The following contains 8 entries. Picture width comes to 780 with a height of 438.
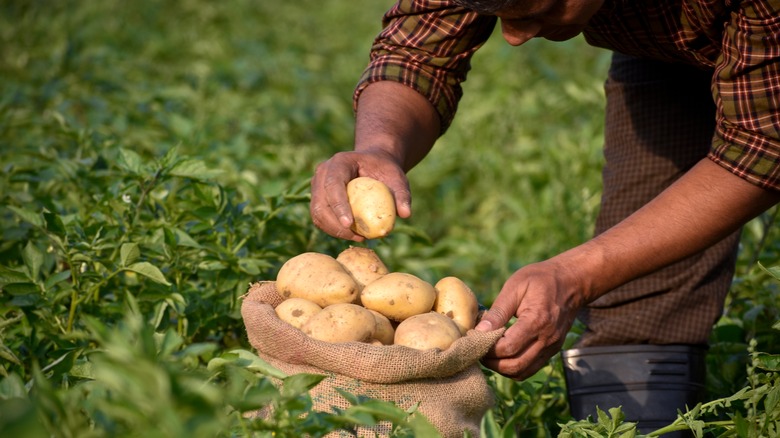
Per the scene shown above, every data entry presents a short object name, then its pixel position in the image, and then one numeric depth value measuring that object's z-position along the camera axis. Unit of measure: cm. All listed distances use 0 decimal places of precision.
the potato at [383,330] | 428
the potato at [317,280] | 432
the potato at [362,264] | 466
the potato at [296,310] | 420
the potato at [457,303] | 448
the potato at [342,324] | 404
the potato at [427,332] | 409
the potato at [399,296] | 433
